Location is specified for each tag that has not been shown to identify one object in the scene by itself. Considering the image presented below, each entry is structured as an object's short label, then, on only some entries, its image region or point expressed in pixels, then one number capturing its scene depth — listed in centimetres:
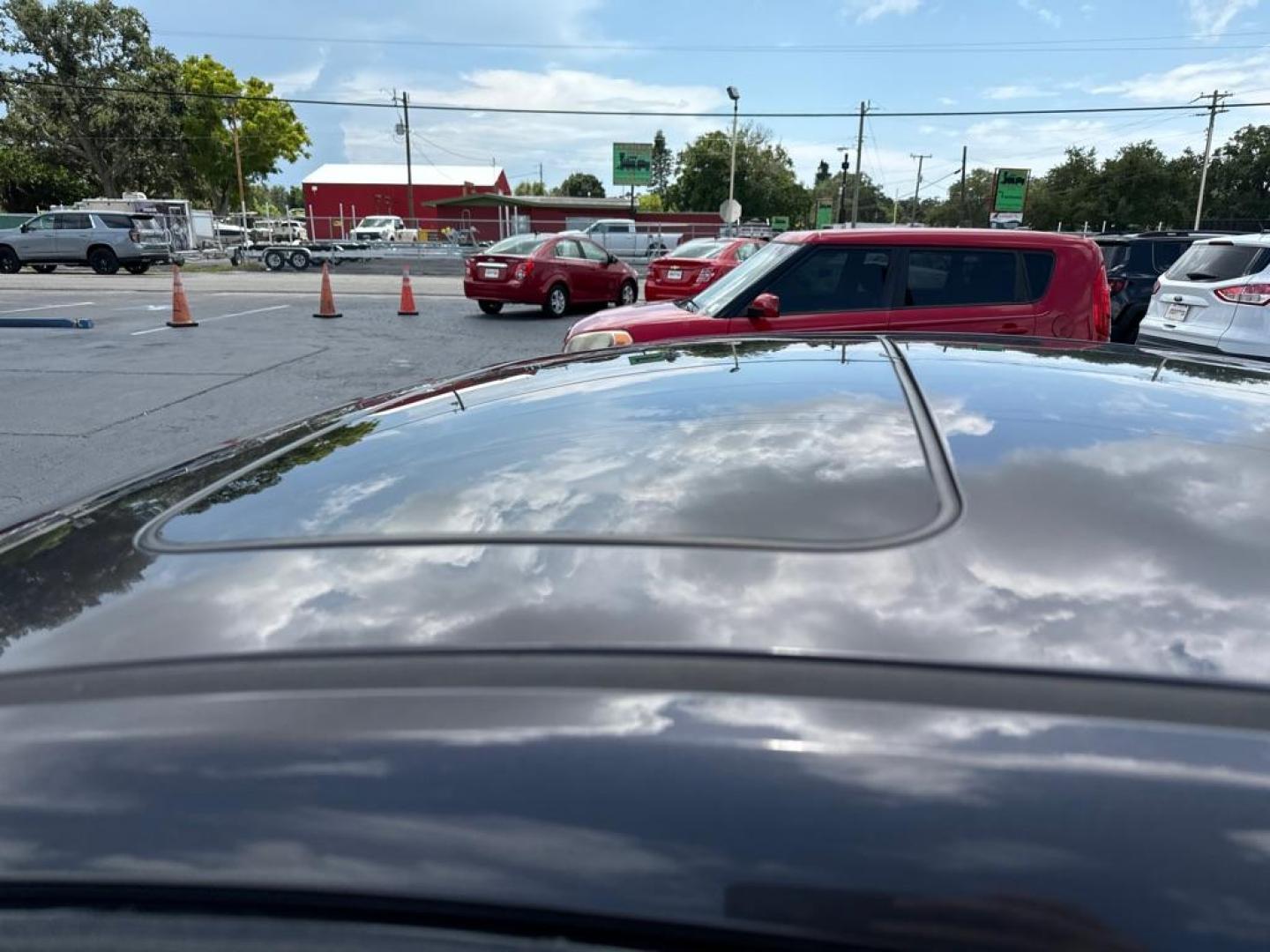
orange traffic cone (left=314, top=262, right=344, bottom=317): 1573
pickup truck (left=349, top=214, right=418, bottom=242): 4412
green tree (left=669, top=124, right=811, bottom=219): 7594
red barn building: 6969
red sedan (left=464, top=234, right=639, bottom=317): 1609
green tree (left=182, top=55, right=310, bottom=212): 5478
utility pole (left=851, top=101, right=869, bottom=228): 5736
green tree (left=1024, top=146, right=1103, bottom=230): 7594
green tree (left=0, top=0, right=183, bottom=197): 4828
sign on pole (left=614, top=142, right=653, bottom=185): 5312
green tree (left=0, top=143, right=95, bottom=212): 5325
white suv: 863
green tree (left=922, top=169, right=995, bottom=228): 9144
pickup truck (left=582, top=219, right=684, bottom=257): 3662
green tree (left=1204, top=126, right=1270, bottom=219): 7069
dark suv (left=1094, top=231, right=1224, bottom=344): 1219
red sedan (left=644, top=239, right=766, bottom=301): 1440
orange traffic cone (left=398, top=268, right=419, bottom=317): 1647
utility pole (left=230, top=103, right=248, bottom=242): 5309
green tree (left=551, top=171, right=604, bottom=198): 11781
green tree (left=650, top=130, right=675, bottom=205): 10931
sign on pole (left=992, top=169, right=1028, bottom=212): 4531
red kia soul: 679
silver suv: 2728
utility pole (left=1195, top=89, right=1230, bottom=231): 5459
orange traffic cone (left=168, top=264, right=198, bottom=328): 1388
